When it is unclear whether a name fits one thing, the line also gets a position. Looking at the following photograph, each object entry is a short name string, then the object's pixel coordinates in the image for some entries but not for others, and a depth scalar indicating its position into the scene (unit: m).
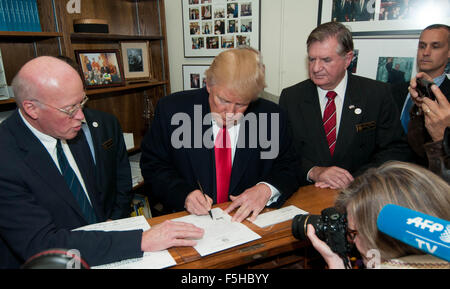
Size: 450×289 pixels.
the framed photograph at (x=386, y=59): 2.60
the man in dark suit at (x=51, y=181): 1.18
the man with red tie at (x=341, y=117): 2.11
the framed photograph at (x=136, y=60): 3.33
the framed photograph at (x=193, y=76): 3.58
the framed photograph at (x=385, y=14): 2.44
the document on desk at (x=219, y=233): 1.22
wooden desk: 1.15
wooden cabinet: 2.44
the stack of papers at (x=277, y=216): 1.42
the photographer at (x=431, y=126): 1.43
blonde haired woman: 0.86
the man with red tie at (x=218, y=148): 1.57
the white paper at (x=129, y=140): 3.14
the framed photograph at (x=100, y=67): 2.84
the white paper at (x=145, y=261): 1.11
